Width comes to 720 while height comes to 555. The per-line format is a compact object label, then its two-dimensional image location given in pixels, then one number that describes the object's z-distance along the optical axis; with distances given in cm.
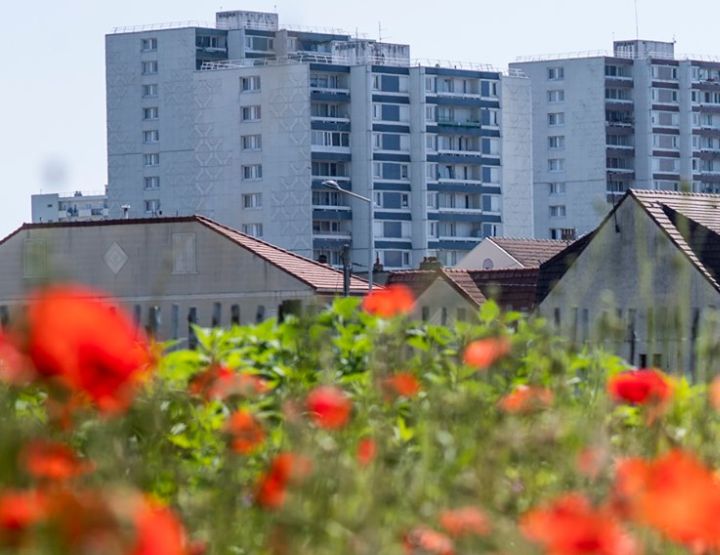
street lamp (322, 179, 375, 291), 9287
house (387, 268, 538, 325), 7884
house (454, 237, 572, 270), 13245
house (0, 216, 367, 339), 9601
